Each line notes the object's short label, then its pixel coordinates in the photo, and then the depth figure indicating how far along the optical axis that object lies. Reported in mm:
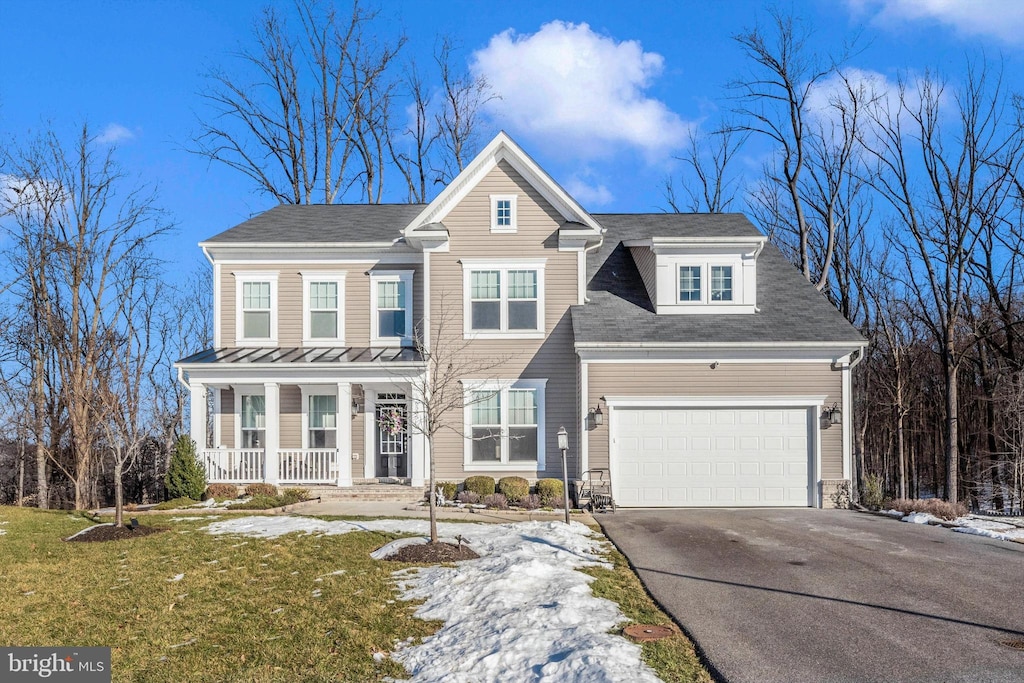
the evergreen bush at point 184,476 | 17031
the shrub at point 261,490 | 17125
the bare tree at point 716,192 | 32938
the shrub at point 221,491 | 17016
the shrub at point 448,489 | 17191
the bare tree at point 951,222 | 20273
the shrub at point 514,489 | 16719
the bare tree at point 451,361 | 18062
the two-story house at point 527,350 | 17062
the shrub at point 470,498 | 16750
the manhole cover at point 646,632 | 6922
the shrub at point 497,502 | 16312
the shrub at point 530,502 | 16359
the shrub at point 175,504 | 16067
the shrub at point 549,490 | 16625
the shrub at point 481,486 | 17016
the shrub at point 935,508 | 15016
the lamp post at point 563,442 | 13406
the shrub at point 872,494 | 17672
